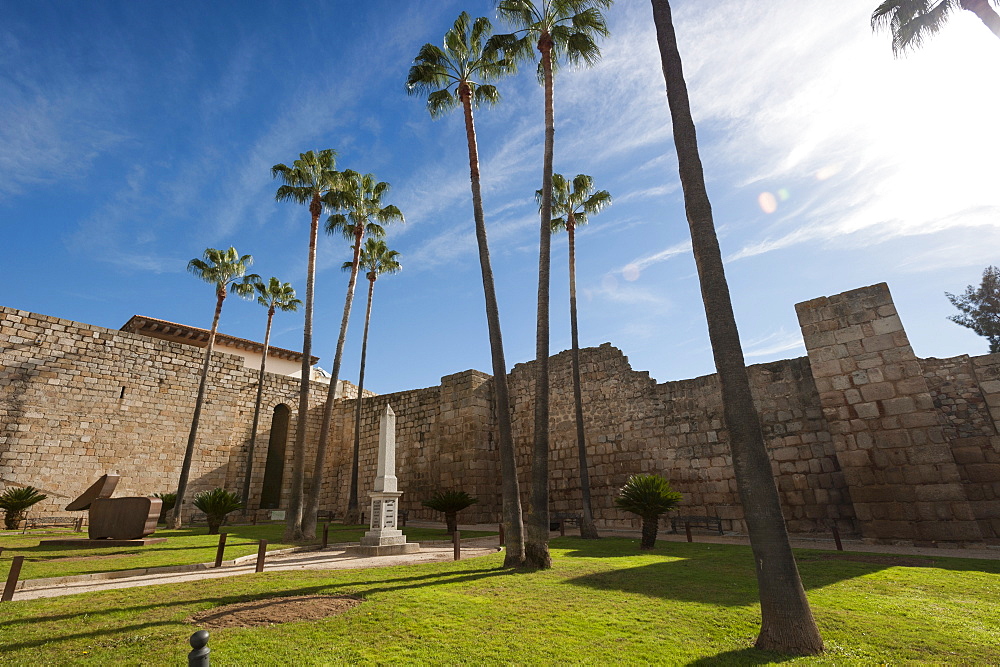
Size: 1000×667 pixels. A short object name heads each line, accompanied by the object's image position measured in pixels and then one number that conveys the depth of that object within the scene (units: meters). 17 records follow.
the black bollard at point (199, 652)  2.29
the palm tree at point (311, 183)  15.78
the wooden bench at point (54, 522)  16.40
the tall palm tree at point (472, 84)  9.78
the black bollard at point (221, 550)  8.60
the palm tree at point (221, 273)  21.25
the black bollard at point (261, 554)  7.87
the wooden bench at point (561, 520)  15.12
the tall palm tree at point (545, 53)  8.68
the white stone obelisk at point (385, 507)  11.11
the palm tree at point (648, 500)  10.84
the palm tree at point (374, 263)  22.36
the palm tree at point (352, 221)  14.40
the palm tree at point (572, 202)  16.25
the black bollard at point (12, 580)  5.81
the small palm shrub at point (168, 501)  17.81
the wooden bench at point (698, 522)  13.57
